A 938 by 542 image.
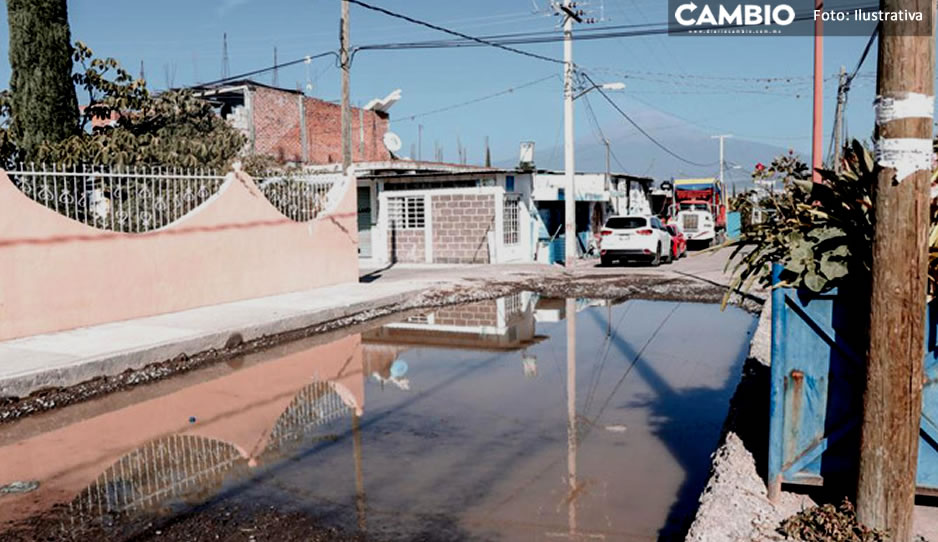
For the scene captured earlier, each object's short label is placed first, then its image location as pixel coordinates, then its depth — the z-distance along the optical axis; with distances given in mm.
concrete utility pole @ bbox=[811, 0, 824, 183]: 15578
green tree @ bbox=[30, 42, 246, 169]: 14766
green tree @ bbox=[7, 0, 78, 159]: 14492
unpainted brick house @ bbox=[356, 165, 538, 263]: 25344
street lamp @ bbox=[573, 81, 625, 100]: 27266
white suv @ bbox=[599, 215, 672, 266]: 24156
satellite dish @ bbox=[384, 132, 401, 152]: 32094
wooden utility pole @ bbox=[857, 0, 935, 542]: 3486
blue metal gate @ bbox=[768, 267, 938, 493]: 4297
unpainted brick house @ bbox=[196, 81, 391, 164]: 34094
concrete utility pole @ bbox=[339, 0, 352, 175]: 18953
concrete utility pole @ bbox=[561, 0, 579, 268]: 23719
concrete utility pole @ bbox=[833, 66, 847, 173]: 33094
